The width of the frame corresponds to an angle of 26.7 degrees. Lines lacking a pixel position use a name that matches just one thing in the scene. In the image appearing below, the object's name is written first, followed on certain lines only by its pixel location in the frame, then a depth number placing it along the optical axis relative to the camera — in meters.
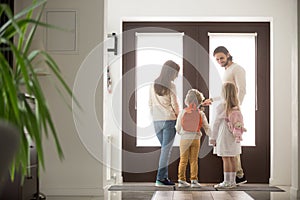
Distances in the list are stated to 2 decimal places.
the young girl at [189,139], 5.99
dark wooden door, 6.96
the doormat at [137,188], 5.84
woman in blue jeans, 6.14
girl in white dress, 6.04
